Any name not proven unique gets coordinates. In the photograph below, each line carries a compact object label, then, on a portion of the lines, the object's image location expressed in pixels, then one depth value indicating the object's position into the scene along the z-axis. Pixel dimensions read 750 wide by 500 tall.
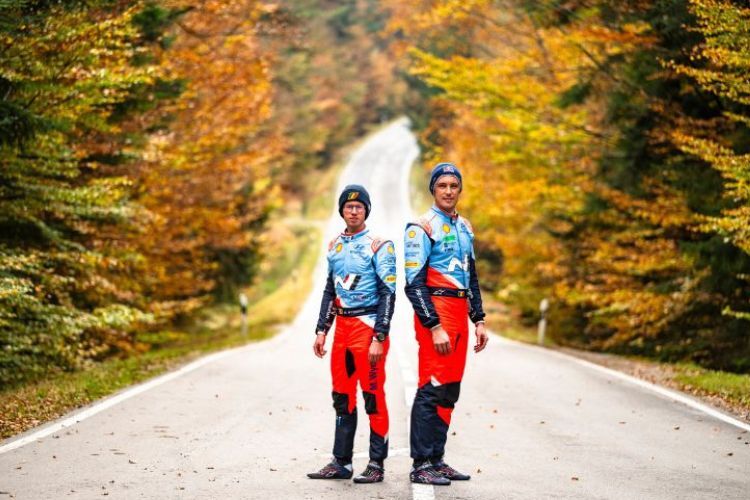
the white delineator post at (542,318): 44.28
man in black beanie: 12.62
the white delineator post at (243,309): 46.97
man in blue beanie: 12.55
